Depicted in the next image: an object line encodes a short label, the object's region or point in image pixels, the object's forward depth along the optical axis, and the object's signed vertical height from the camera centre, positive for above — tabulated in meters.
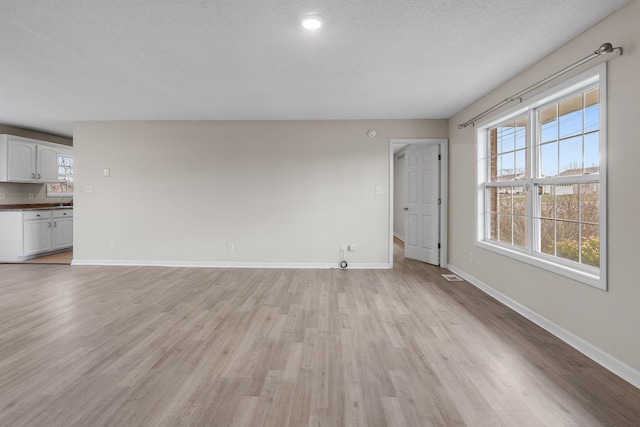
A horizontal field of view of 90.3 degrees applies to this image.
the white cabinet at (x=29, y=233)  5.43 -0.38
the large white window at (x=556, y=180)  2.38 +0.29
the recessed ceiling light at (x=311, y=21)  2.20 +1.36
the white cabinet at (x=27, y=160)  5.49 +0.96
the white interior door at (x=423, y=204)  5.24 +0.14
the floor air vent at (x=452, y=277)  4.37 -0.92
